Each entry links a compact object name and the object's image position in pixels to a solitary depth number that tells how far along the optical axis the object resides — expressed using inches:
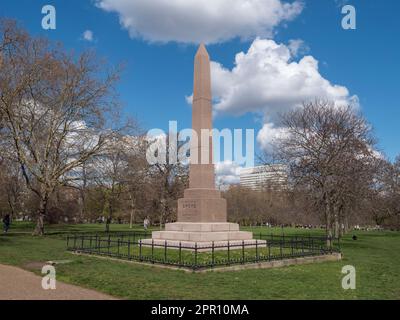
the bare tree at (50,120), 1123.9
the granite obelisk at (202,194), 720.3
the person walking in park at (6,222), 1304.1
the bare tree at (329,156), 987.9
